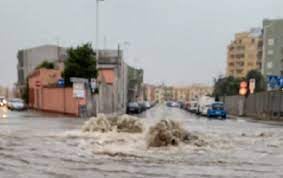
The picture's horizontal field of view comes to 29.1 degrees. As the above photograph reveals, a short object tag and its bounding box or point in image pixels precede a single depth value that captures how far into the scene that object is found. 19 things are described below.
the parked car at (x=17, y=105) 65.94
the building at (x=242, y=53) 155.75
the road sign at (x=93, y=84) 47.20
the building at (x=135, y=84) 125.56
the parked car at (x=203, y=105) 68.31
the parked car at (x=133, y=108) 73.56
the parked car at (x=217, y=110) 61.34
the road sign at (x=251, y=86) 62.98
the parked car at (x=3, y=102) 78.07
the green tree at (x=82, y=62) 56.16
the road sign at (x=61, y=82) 55.22
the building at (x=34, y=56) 120.06
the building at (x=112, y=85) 60.04
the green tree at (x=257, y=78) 102.65
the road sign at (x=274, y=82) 46.91
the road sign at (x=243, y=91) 67.31
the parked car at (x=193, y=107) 85.97
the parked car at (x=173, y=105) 140.16
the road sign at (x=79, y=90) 46.53
